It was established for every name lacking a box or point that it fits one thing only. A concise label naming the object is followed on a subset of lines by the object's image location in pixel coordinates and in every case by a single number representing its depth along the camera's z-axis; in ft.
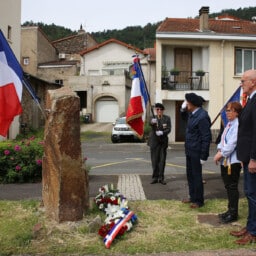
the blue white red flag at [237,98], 26.83
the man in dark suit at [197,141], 21.08
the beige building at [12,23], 70.66
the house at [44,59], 144.87
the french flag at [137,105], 26.27
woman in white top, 18.76
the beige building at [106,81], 119.85
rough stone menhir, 18.38
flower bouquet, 16.72
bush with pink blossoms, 30.01
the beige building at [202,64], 76.79
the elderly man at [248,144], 15.98
